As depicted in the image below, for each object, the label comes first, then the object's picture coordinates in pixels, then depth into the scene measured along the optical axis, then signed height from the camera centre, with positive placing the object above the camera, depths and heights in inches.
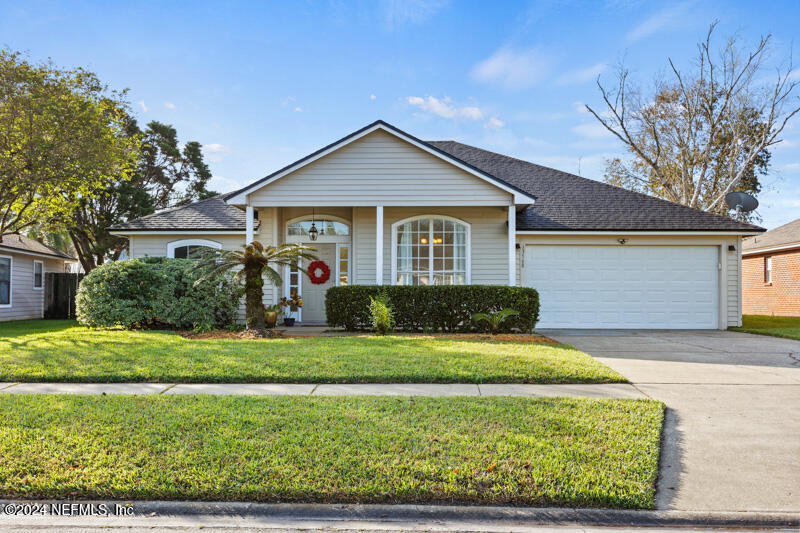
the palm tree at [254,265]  396.2 +10.4
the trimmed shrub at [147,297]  431.8 -18.2
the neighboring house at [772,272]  724.7 +11.4
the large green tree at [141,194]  810.8 +158.1
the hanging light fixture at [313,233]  523.2 +49.3
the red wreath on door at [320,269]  526.9 +7.5
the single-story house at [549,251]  506.9 +29.9
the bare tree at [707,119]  850.8 +306.0
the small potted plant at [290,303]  502.0 -26.8
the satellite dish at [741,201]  604.7 +99.1
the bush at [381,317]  408.8 -33.4
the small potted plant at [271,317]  461.7 -38.0
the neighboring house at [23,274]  655.8 +4.2
